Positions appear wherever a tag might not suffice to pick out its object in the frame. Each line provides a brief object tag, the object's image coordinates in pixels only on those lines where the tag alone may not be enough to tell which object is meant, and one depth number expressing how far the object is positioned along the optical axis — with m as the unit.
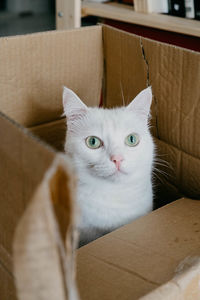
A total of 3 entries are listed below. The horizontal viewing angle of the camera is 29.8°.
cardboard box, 0.40
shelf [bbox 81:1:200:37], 1.31
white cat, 0.83
